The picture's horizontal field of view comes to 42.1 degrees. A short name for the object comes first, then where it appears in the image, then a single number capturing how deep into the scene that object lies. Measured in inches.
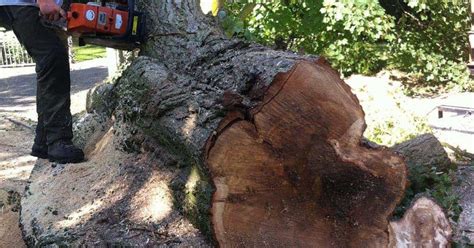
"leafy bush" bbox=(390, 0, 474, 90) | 394.0
